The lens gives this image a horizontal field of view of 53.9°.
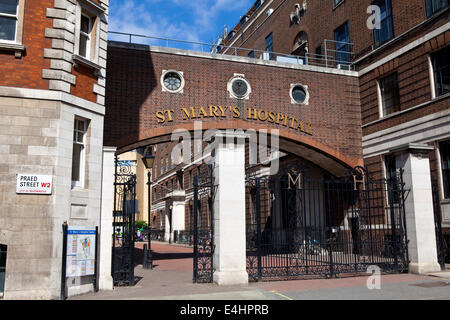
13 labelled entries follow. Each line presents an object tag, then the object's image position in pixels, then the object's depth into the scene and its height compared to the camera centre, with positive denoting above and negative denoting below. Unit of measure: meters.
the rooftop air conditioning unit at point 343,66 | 23.38 +8.71
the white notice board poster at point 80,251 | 11.15 -0.49
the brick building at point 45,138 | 10.66 +2.47
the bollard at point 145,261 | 18.45 -1.21
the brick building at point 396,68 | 17.73 +7.22
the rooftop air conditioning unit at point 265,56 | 24.88 +9.78
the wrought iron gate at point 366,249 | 13.55 -0.64
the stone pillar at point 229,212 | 12.48 +0.54
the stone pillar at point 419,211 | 14.34 +0.59
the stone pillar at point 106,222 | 12.26 +0.29
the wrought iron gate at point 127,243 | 13.06 -0.33
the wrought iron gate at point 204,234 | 12.91 -0.13
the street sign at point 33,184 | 10.87 +1.20
